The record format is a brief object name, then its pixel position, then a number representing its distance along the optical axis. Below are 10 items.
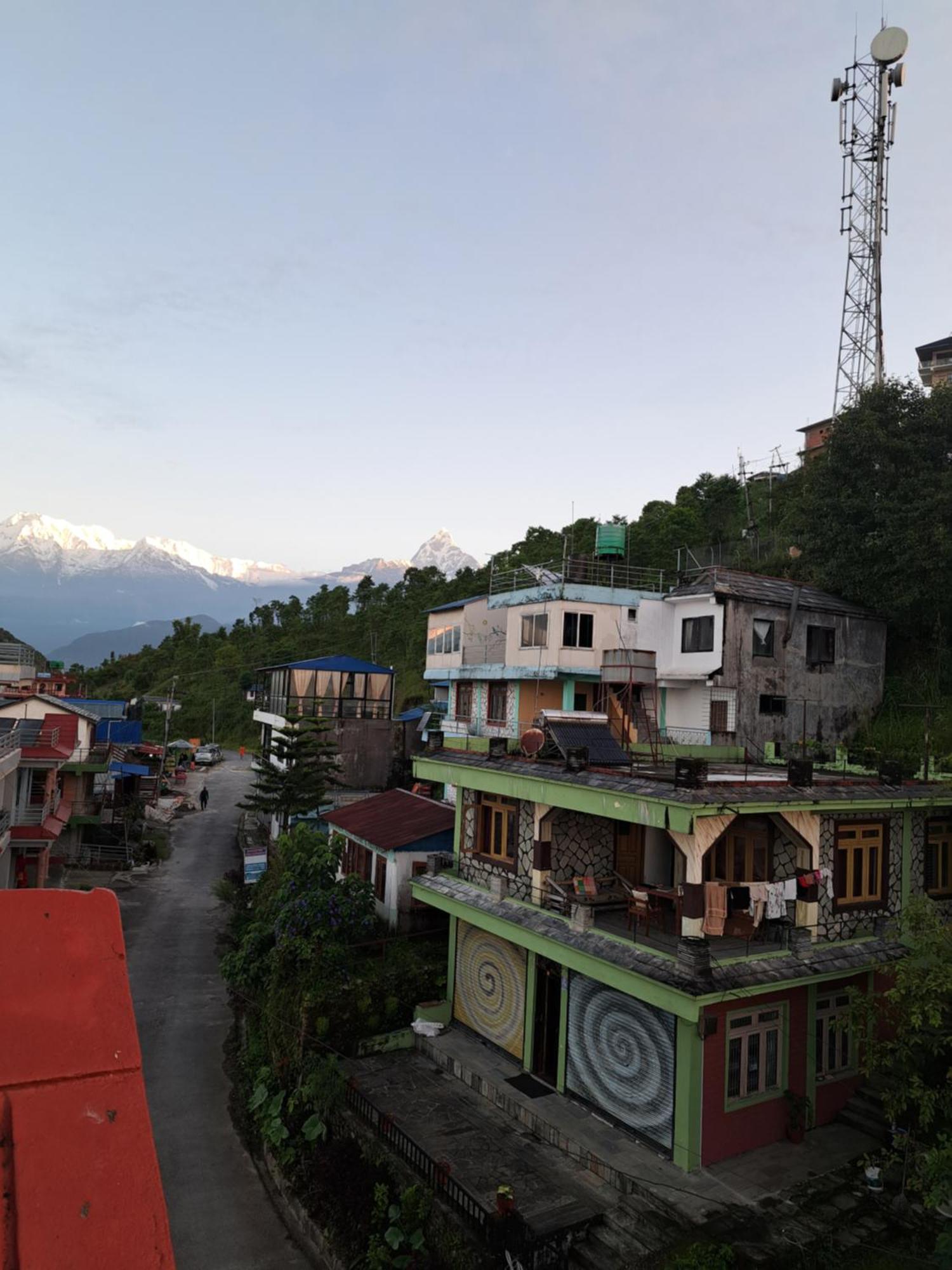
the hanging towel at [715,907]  12.76
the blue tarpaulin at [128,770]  38.53
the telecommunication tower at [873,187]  33.00
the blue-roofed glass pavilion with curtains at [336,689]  38.69
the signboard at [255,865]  27.14
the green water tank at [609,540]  32.06
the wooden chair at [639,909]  13.80
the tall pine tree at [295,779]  29.47
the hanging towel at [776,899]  13.57
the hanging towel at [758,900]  13.39
